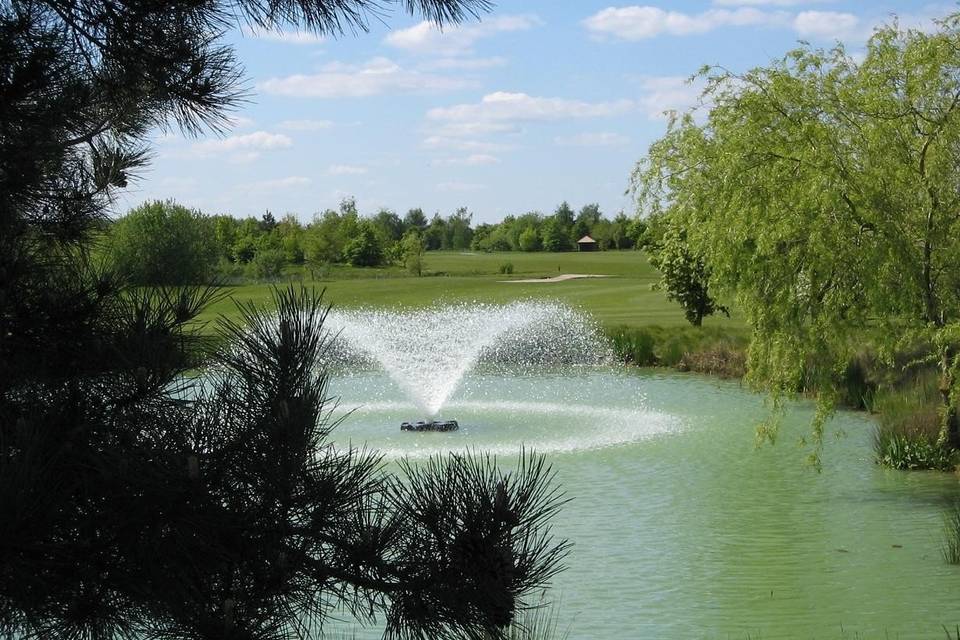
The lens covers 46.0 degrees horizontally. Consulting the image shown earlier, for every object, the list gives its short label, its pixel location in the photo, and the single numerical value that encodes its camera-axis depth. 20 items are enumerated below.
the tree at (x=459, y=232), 111.19
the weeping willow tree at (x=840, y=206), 13.20
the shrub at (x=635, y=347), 27.28
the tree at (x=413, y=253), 67.50
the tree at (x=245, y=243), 63.46
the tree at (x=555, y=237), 100.94
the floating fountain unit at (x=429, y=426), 17.12
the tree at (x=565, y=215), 112.70
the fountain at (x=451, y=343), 22.20
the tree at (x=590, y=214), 115.50
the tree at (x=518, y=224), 106.94
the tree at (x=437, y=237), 110.75
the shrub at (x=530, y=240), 101.69
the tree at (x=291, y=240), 68.30
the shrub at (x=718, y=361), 24.75
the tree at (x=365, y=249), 72.62
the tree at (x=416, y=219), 116.88
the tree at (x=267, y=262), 49.72
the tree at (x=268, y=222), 83.84
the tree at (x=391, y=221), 101.38
